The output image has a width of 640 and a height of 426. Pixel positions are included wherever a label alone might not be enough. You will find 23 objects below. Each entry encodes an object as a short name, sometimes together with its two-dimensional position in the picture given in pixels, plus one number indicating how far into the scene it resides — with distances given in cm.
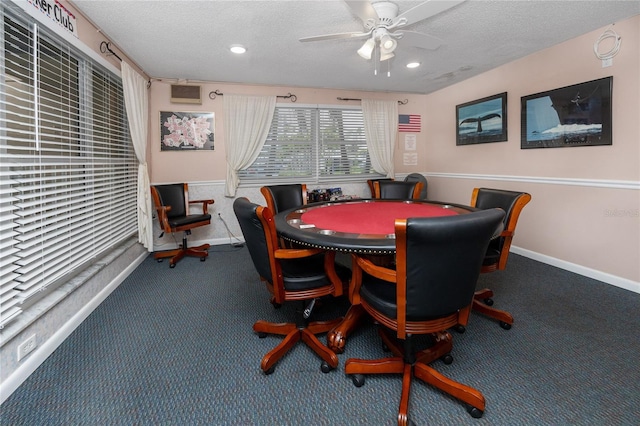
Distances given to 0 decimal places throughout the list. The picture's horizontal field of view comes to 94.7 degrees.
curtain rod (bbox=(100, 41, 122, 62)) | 277
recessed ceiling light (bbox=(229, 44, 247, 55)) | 304
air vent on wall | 410
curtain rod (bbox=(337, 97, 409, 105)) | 514
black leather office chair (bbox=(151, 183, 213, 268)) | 361
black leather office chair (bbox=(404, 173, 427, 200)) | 506
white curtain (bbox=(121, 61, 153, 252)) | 322
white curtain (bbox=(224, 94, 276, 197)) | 433
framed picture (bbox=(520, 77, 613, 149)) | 281
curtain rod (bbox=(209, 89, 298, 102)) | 428
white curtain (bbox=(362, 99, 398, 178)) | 494
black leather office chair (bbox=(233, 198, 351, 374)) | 160
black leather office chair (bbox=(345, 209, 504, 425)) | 115
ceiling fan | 196
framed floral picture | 414
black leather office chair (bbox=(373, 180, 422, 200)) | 358
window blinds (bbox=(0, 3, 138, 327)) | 164
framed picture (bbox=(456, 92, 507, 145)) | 384
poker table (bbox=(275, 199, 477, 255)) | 152
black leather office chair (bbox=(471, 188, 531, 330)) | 204
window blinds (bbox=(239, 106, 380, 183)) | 461
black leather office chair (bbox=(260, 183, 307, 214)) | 297
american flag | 519
